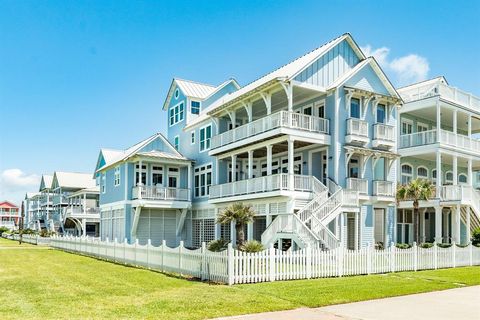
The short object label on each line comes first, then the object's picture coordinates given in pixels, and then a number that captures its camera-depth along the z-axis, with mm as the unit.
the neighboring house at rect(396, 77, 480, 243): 30312
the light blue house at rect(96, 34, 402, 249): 25234
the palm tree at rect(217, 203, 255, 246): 22469
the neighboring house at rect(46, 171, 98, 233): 66588
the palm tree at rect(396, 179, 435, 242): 27766
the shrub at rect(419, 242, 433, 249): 26312
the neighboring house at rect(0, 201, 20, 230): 143350
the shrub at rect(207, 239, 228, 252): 21617
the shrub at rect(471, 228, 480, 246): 28766
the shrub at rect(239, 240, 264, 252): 18156
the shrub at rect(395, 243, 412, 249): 26144
